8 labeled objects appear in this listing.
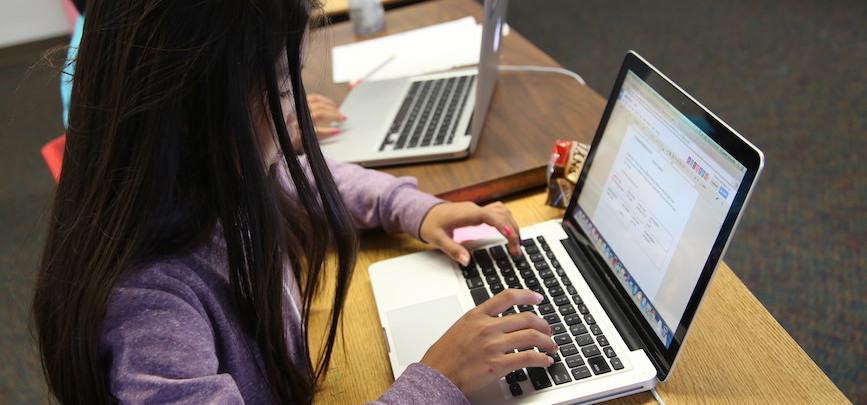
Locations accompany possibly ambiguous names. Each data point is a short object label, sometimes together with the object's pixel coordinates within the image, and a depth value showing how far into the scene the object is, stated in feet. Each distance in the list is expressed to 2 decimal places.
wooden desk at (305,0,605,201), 3.24
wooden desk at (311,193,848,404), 2.06
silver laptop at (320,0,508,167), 3.42
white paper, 4.44
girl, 1.79
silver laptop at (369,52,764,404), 1.97
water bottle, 5.06
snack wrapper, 2.96
